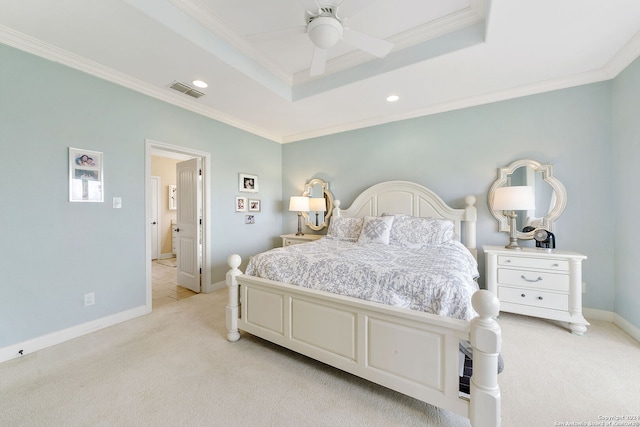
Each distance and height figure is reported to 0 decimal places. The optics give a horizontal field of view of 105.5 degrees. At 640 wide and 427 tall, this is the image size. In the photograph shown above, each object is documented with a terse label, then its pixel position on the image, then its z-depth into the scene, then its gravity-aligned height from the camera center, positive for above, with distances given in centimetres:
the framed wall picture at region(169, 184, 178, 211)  635 +41
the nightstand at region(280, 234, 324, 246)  412 -45
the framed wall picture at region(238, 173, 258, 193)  410 +51
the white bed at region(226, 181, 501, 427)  124 -84
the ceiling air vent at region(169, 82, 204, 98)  287 +151
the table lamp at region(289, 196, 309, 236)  420 +14
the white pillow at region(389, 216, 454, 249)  288 -24
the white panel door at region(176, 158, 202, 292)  361 -15
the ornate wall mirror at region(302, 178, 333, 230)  428 +12
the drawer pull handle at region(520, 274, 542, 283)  251 -71
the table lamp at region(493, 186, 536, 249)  262 +12
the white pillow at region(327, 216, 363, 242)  341 -24
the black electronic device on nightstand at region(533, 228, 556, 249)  270 -30
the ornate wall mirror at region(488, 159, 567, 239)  280 +24
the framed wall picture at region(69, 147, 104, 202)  238 +37
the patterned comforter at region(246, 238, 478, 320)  152 -46
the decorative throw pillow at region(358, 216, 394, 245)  298 -23
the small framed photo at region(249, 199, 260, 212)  430 +13
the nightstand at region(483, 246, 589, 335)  237 -73
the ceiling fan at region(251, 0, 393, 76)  169 +131
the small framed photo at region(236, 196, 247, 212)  407 +14
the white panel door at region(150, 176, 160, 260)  602 -22
